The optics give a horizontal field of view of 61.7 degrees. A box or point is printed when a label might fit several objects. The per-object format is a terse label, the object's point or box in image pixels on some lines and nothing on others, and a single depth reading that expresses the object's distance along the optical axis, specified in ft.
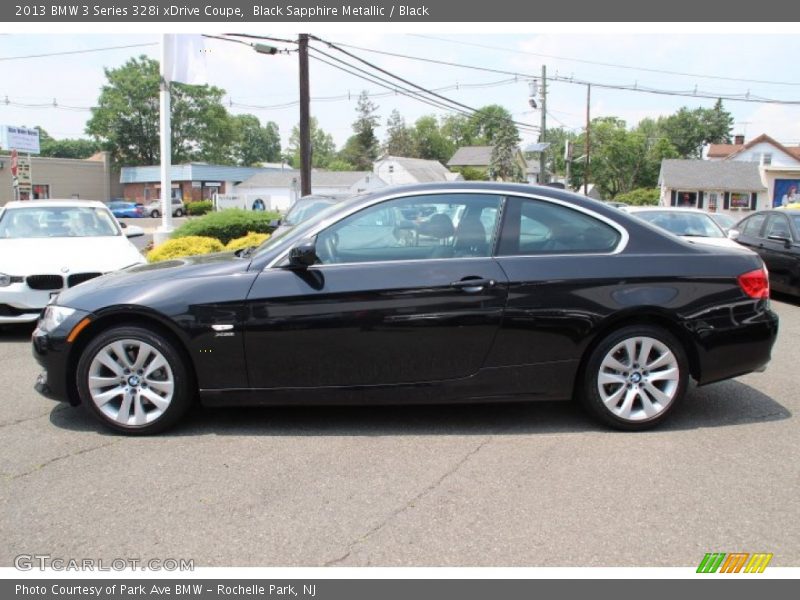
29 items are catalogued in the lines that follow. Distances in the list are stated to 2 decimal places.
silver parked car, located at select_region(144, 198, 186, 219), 179.32
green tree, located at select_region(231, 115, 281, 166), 435.12
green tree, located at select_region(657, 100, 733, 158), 368.07
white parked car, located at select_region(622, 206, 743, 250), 33.37
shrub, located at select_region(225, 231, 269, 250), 38.18
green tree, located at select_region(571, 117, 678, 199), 272.51
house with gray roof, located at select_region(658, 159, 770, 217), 191.72
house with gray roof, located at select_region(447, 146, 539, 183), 334.44
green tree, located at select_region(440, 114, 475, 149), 410.72
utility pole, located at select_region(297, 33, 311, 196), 59.82
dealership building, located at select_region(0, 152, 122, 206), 183.44
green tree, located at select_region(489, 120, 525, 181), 282.15
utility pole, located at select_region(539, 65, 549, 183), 116.23
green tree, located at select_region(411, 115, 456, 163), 378.32
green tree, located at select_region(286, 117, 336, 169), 436.76
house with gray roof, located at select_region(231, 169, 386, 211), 222.69
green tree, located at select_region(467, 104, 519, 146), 369.30
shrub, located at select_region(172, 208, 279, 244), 46.58
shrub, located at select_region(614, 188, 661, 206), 183.42
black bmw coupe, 13.89
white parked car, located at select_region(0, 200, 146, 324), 22.67
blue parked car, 170.42
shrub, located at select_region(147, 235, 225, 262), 35.27
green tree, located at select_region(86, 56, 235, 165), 242.58
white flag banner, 45.70
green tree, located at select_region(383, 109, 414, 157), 372.48
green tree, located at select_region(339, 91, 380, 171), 370.73
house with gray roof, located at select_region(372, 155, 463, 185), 253.65
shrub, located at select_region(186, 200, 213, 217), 180.04
